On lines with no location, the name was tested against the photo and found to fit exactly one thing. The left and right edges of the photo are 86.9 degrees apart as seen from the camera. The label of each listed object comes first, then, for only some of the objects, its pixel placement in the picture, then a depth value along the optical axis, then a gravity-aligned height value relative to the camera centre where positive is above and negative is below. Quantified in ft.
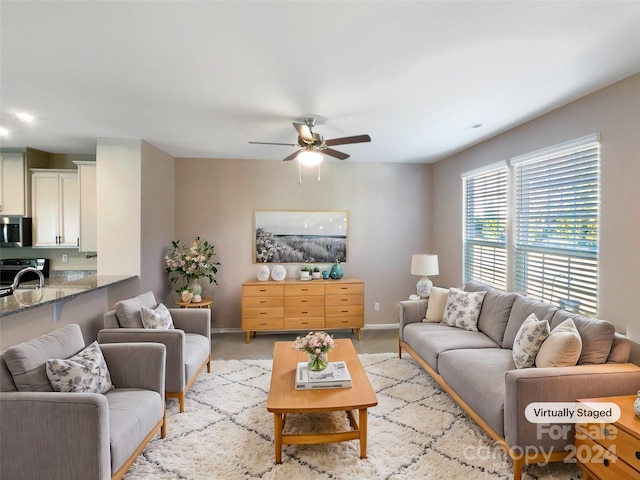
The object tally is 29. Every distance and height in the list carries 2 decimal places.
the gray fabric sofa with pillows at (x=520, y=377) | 6.53 -3.24
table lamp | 14.51 -1.48
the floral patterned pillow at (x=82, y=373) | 6.33 -2.73
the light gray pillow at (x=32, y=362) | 6.09 -2.38
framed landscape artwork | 16.87 -0.08
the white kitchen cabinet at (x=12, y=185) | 14.24 +2.07
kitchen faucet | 8.63 -1.26
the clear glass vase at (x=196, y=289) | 14.97 -2.47
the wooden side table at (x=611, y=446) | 5.53 -3.67
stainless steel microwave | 14.23 +0.13
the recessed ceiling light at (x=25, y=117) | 10.12 +3.60
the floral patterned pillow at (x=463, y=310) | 11.49 -2.62
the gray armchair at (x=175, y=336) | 8.88 -2.89
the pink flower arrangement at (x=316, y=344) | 8.41 -2.75
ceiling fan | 9.39 +2.71
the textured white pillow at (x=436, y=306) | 12.55 -2.66
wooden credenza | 15.24 -3.23
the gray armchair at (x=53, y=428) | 5.50 -3.29
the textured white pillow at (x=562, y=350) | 7.22 -2.48
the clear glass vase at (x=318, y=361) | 8.44 -3.20
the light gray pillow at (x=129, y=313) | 9.66 -2.28
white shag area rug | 6.88 -4.82
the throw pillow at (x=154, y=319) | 9.80 -2.50
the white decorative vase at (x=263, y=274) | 15.98 -1.88
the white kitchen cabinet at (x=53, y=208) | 14.61 +1.14
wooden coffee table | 7.04 -3.58
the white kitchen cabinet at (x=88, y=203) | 13.64 +1.26
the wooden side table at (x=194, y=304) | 14.62 -3.02
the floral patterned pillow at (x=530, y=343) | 7.83 -2.53
